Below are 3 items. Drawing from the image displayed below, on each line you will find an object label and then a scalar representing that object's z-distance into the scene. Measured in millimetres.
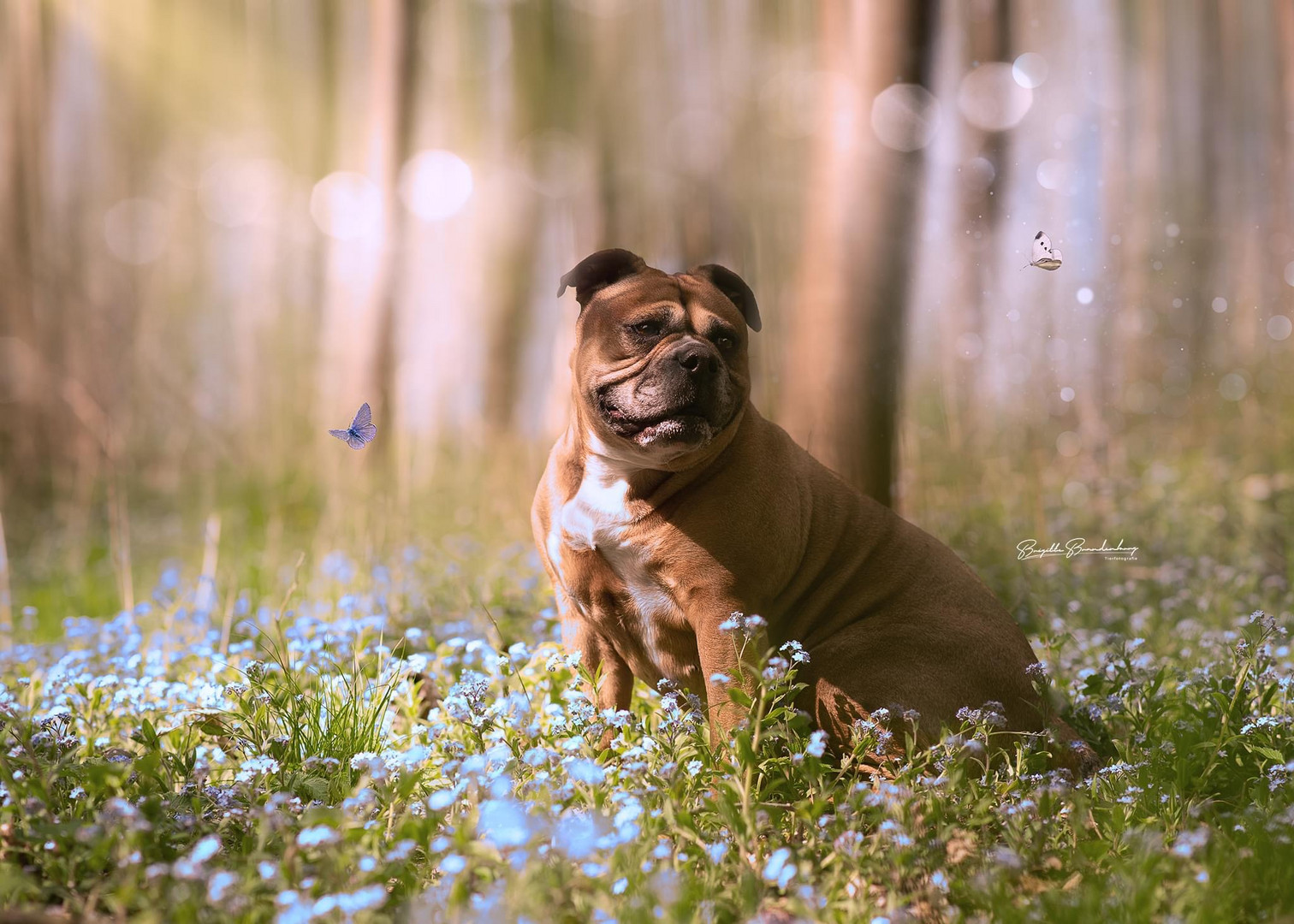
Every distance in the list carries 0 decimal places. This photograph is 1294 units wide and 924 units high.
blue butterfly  2516
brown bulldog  2732
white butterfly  3125
